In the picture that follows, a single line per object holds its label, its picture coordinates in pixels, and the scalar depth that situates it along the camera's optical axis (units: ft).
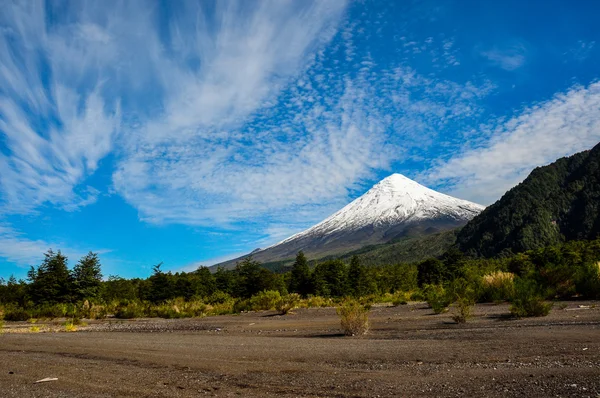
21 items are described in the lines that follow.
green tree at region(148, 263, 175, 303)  137.59
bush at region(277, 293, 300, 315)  77.70
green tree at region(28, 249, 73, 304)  116.88
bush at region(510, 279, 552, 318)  40.63
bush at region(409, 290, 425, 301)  92.73
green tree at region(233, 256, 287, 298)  131.23
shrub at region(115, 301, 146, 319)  91.15
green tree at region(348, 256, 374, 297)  146.61
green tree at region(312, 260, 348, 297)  140.56
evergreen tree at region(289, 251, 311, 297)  144.36
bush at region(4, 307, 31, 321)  97.96
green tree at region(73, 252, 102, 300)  120.06
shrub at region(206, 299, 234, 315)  92.12
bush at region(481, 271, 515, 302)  62.64
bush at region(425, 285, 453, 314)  53.35
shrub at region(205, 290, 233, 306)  118.01
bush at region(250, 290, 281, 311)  91.61
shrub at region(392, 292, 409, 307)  83.89
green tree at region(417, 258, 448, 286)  180.36
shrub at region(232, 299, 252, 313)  92.24
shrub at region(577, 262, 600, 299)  55.52
